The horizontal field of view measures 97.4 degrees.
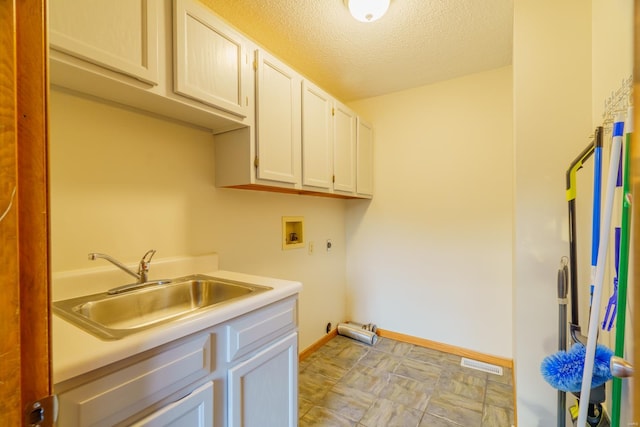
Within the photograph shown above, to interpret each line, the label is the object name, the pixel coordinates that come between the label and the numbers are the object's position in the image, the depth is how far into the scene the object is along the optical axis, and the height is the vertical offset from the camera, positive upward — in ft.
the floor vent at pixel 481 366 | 7.34 -4.16
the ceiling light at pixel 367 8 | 5.01 +3.72
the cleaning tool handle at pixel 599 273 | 2.76 -0.63
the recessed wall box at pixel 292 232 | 7.50 -0.54
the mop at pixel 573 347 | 3.21 -1.69
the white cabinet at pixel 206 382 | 2.39 -1.80
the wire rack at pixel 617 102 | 3.09 +1.28
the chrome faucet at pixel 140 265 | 3.95 -0.79
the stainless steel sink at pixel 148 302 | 3.16 -1.29
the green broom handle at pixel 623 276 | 2.59 -0.60
